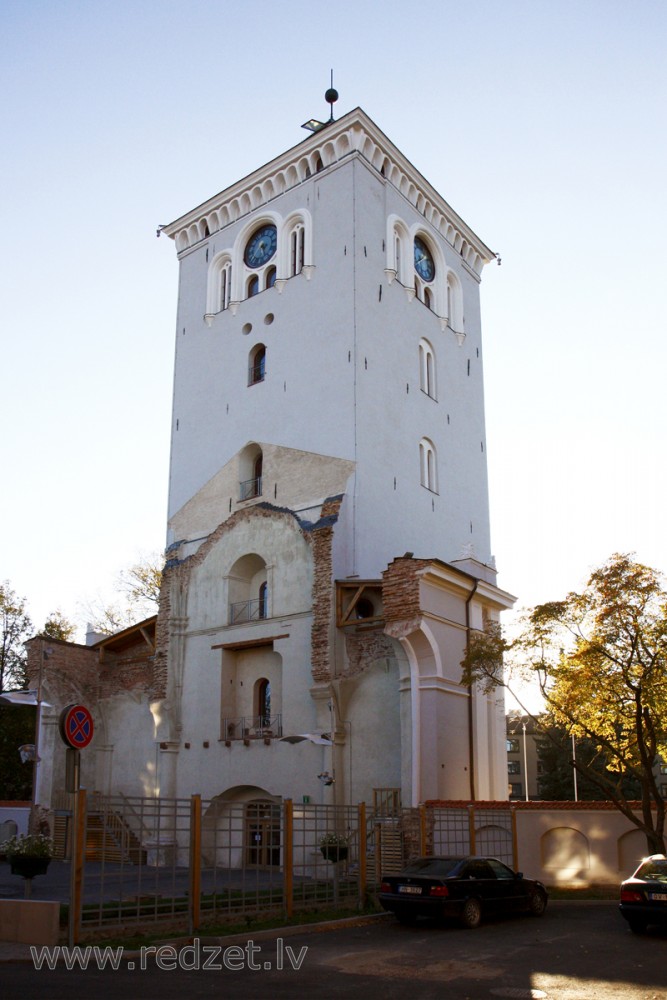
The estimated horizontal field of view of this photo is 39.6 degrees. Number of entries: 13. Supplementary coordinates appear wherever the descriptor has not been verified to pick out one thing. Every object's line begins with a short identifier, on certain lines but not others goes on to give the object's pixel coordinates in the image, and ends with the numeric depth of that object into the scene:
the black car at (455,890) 14.66
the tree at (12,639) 45.03
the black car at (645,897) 13.14
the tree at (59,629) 46.22
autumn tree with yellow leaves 18.86
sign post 10.98
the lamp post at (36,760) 30.35
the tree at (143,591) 44.12
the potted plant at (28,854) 14.27
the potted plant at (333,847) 16.56
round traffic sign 10.95
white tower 25.38
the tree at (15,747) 43.03
